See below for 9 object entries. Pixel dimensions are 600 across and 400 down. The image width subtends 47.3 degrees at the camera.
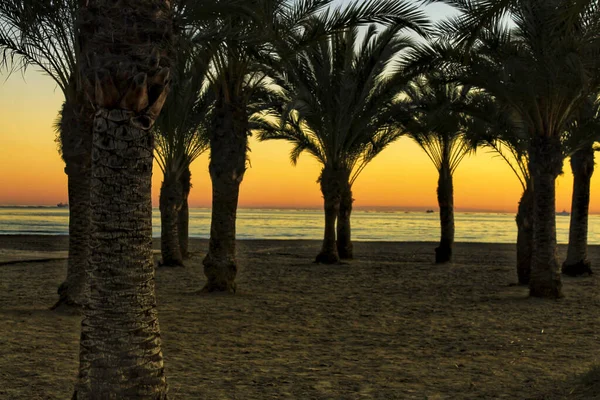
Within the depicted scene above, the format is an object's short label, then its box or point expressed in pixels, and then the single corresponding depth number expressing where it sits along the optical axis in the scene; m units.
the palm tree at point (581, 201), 17.67
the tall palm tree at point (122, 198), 4.85
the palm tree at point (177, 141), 18.50
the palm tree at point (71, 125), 9.98
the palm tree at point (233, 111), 11.50
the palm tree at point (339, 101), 19.41
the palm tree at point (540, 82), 11.62
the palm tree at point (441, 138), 18.62
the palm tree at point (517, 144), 14.97
